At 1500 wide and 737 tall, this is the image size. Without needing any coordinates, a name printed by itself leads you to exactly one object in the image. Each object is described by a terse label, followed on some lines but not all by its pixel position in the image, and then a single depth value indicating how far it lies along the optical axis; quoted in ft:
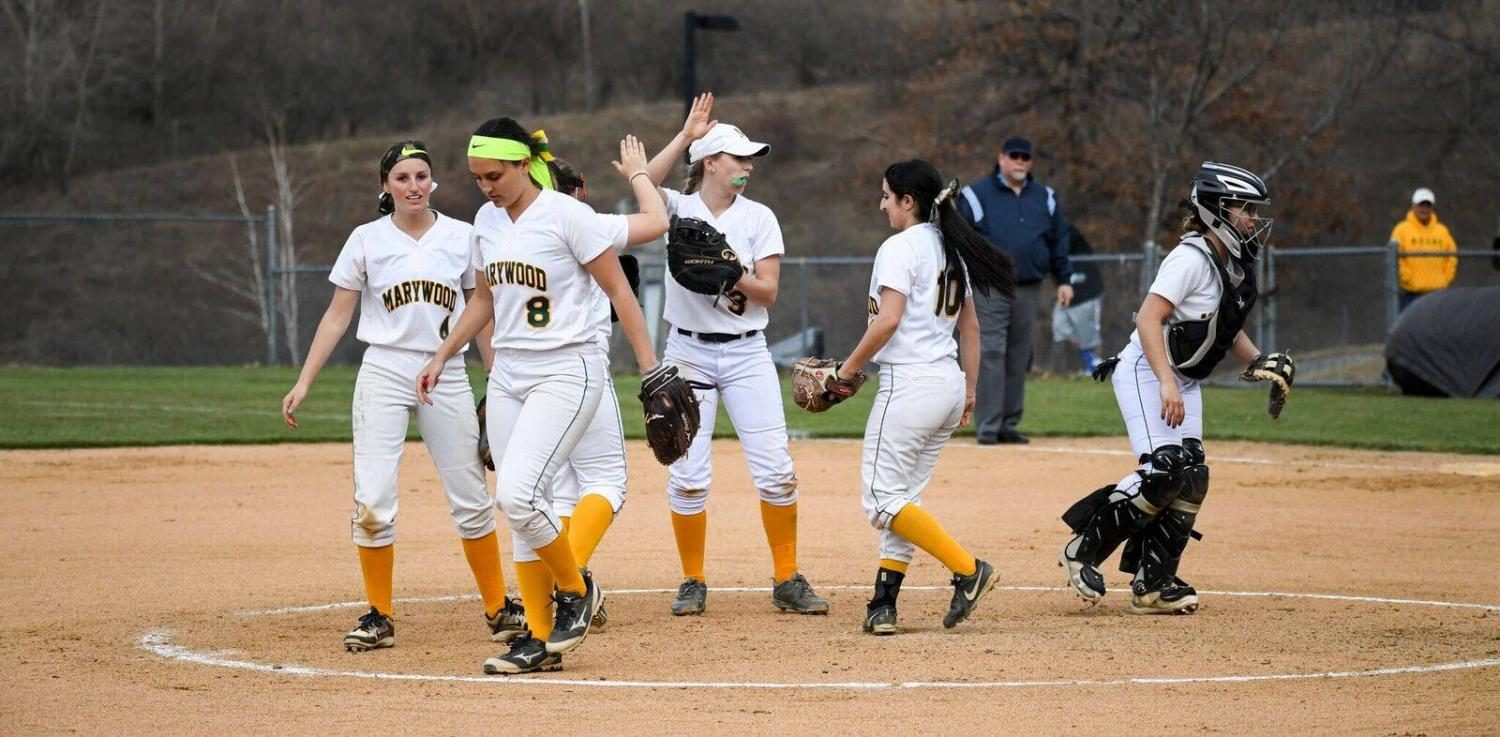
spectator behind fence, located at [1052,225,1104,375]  148.05
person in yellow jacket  133.49
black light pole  149.79
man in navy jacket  94.79
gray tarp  118.32
